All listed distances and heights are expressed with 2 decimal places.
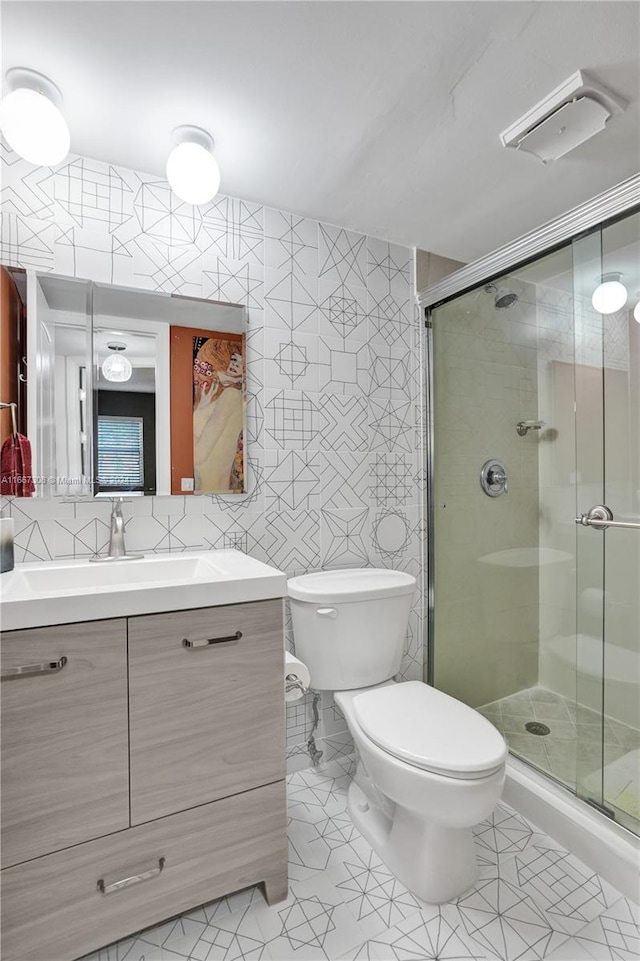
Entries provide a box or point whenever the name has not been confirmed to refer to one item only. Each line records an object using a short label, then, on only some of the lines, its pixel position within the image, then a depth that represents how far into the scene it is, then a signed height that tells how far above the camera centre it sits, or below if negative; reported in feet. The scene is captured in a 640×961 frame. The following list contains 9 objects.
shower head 6.21 +2.42
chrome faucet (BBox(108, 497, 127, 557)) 4.74 -0.52
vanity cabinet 3.20 -2.10
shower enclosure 5.16 -0.26
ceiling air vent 4.04 +3.26
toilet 3.85 -2.19
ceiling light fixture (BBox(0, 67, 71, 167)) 3.77 +2.91
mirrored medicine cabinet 4.63 +0.98
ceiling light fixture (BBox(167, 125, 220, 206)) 4.37 +2.92
